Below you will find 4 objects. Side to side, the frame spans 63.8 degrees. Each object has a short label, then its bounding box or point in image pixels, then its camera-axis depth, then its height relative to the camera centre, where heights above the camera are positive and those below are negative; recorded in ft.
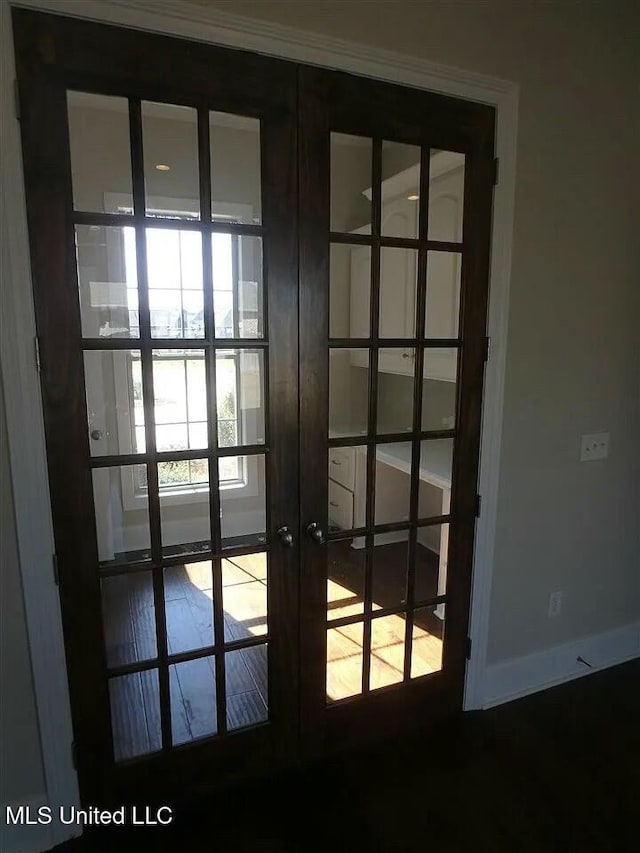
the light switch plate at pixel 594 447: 7.41 -1.70
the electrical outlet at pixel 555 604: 7.60 -4.03
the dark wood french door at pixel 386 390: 5.52 -0.74
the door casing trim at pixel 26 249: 4.39 +0.67
